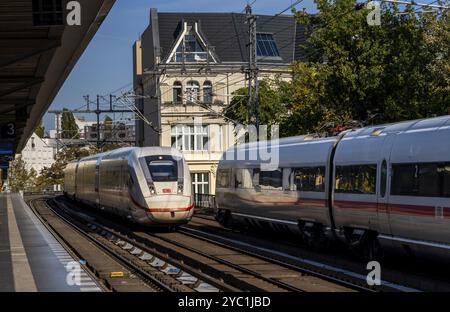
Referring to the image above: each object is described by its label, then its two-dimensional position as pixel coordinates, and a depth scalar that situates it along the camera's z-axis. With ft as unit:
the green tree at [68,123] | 476.95
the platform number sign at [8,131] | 107.96
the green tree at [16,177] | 370.53
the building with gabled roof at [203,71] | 213.46
